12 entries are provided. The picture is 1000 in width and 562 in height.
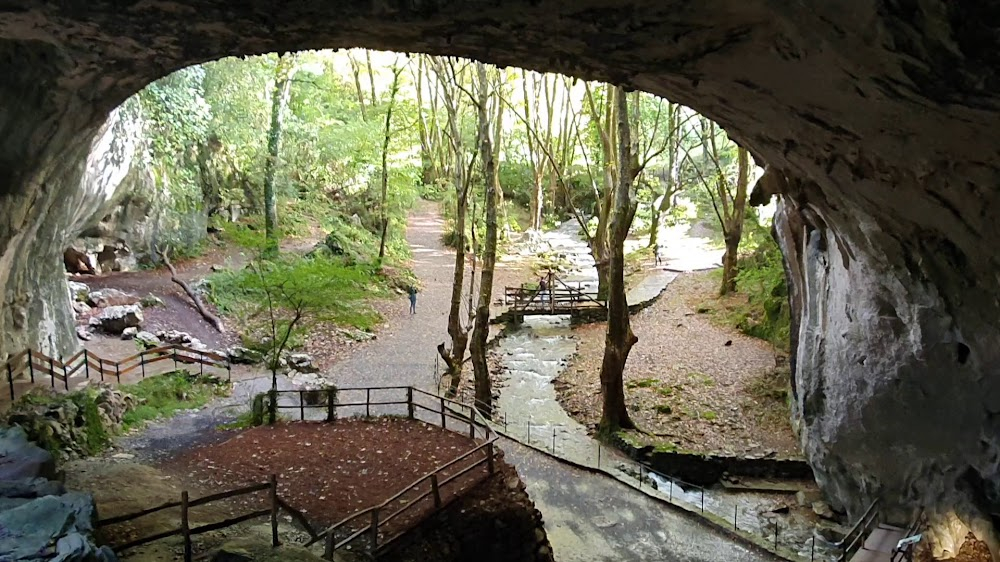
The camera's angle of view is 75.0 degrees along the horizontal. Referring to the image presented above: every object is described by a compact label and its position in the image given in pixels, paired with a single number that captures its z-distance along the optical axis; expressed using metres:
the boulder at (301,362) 18.36
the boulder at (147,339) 18.05
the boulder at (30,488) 7.43
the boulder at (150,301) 20.72
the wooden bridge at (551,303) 26.14
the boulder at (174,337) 18.67
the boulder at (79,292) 19.28
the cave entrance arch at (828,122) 5.71
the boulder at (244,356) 18.56
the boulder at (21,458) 8.23
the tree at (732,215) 25.31
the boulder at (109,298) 19.75
